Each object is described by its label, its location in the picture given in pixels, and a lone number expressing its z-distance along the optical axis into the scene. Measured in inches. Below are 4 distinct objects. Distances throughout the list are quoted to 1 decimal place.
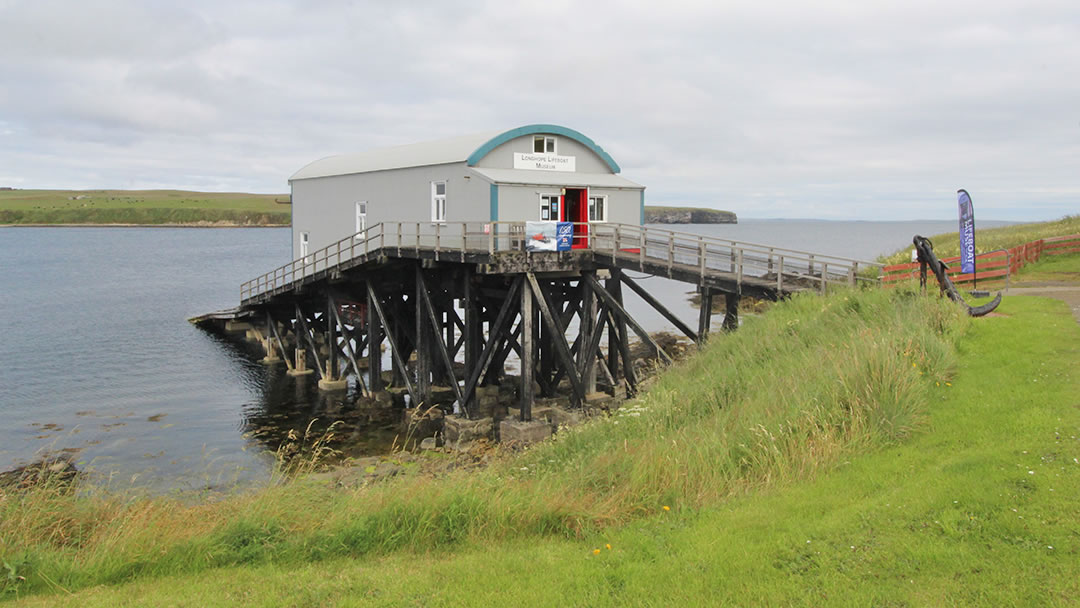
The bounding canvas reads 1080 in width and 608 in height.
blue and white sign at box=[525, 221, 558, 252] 768.3
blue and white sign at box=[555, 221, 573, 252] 778.8
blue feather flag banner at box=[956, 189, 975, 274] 602.5
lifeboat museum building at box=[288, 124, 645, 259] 820.6
